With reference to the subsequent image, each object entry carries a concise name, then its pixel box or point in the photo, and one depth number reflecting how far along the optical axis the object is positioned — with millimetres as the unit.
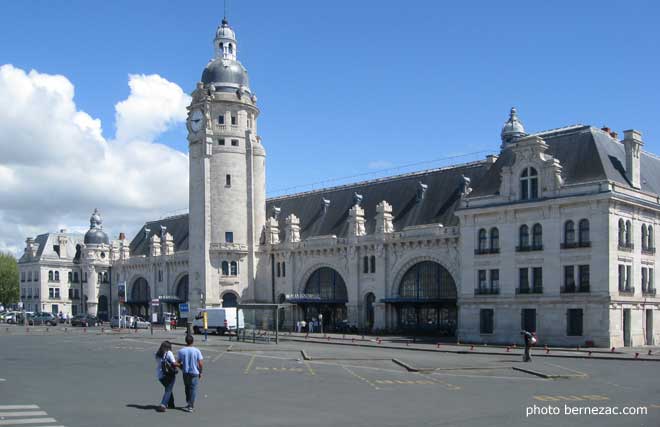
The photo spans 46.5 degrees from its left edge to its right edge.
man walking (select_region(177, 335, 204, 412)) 19484
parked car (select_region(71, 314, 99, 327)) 93500
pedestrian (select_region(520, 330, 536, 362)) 36406
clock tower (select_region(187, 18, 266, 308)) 82625
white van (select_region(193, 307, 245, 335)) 68812
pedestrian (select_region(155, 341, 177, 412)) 19531
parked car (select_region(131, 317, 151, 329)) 85062
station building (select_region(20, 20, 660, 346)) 51188
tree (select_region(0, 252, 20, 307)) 142125
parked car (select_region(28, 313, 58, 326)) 104625
